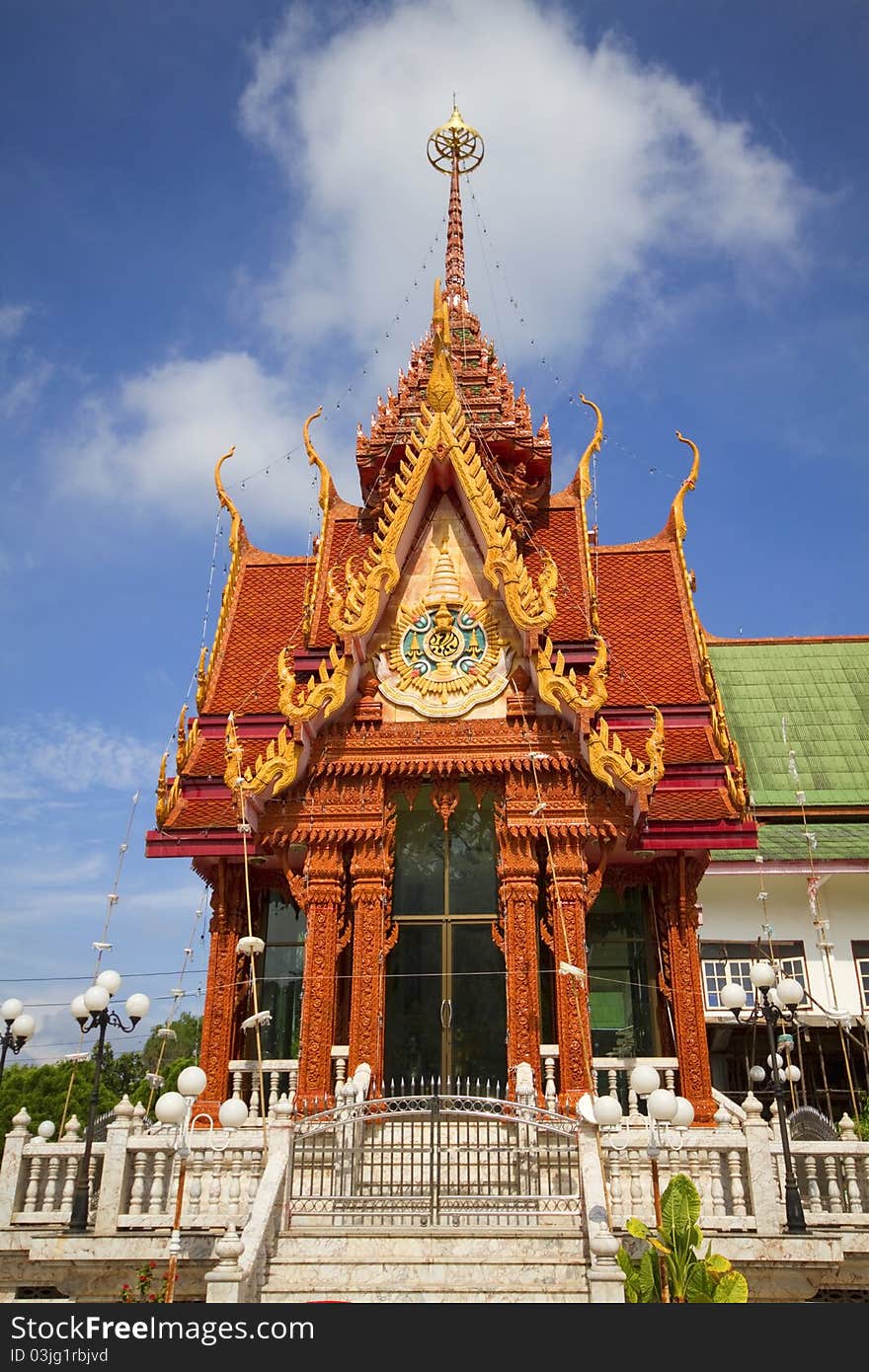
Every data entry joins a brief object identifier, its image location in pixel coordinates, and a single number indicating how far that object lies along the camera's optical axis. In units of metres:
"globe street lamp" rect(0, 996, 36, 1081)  11.80
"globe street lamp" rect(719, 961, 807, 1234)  10.65
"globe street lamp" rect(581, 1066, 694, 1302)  8.23
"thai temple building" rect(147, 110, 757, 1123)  12.33
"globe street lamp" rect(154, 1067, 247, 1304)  8.58
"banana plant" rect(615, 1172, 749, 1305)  7.16
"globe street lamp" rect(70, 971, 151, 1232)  10.82
